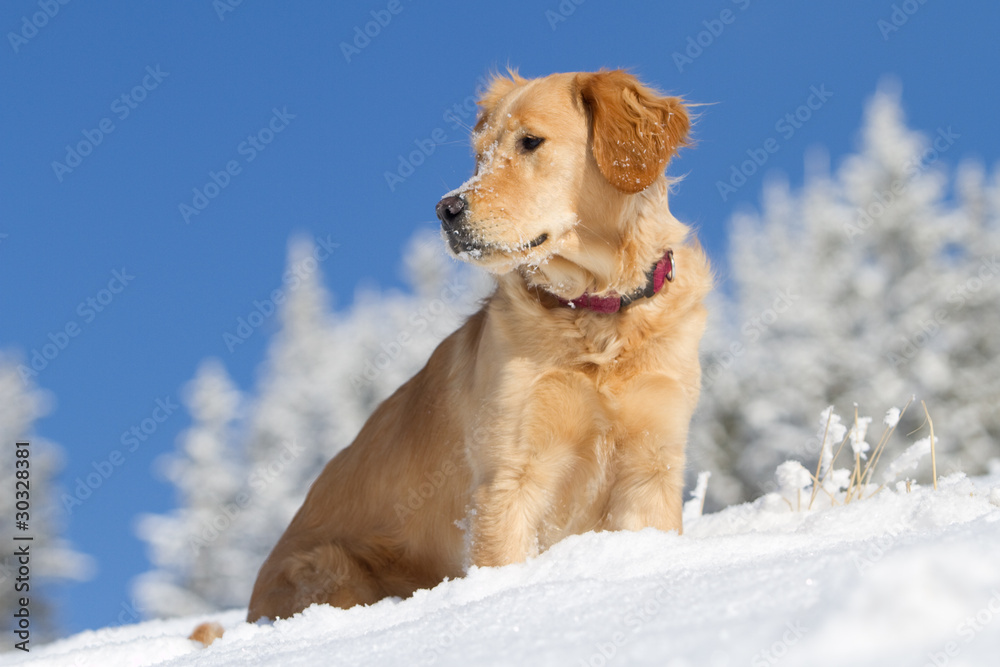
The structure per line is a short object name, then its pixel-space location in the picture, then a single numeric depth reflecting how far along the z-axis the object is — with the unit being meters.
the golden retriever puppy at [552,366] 3.63
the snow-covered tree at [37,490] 17.33
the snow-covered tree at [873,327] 17.39
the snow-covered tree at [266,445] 20.17
